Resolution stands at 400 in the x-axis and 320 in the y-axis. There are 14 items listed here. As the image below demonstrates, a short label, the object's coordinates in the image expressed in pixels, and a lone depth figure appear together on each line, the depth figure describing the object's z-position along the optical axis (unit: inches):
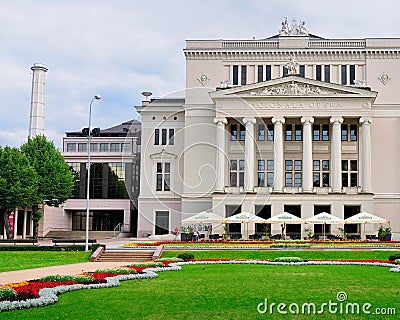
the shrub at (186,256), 1559.1
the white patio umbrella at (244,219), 2313.0
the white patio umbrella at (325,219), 2281.0
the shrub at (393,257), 1503.1
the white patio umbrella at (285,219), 2290.8
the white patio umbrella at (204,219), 2317.9
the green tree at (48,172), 3029.0
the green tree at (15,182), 2819.9
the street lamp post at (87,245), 1940.2
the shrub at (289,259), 1448.1
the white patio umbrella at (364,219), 2288.4
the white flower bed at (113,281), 701.4
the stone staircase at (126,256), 1683.1
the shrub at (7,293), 729.6
